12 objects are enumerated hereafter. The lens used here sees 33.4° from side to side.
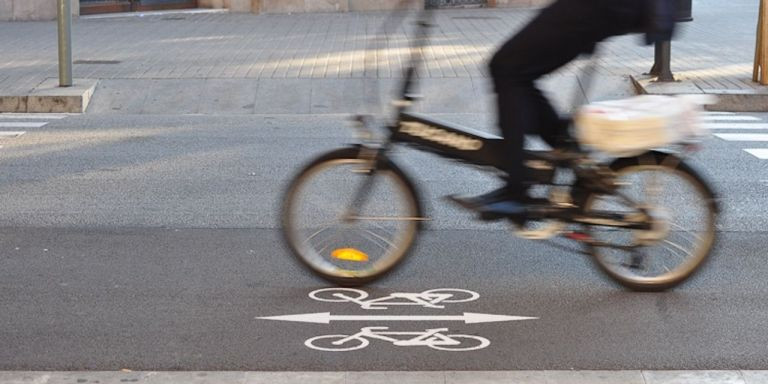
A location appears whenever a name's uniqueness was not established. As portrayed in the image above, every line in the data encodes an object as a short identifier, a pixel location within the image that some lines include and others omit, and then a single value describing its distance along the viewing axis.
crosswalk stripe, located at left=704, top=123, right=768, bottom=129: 11.53
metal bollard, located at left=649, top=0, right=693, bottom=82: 13.31
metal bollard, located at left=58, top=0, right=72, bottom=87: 13.25
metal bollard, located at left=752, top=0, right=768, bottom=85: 13.16
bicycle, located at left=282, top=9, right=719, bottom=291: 5.77
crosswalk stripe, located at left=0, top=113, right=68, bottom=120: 12.48
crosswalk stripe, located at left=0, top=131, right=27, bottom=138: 11.23
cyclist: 5.47
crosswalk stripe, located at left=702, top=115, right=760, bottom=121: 12.09
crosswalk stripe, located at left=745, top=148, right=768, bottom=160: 9.91
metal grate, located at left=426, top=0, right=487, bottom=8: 23.20
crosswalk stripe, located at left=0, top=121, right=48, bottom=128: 11.83
